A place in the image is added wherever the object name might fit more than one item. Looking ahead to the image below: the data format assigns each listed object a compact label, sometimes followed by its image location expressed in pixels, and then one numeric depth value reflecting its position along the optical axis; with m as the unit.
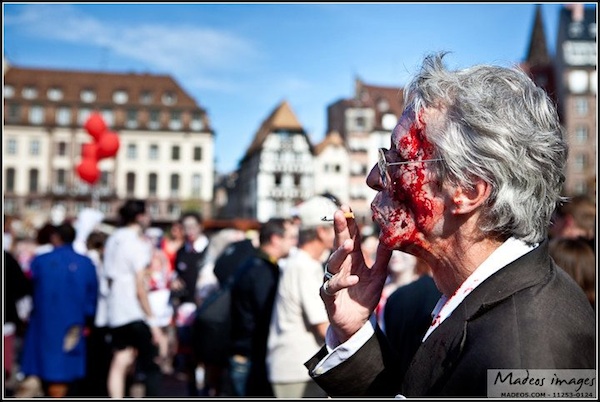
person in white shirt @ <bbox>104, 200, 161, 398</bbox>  6.30
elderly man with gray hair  1.41
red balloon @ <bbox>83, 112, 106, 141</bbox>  14.01
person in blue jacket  6.03
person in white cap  4.15
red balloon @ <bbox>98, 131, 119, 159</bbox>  14.02
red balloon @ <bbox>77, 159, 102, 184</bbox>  13.75
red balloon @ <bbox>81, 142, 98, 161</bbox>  13.98
